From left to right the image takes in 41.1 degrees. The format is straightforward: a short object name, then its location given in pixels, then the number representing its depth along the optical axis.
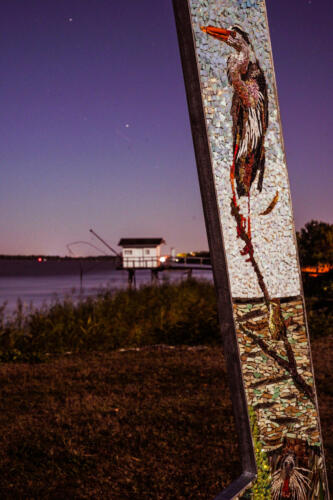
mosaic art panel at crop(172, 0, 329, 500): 1.31
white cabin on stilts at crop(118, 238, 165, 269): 46.31
